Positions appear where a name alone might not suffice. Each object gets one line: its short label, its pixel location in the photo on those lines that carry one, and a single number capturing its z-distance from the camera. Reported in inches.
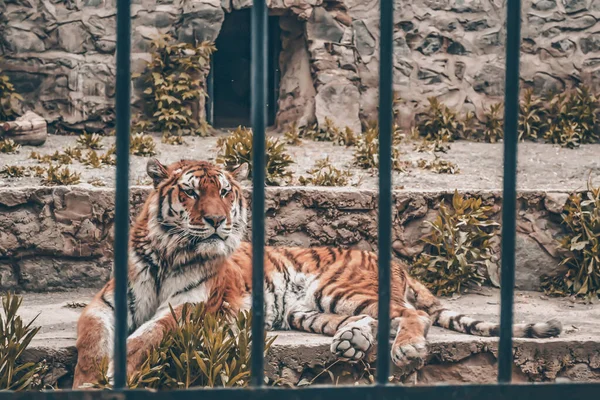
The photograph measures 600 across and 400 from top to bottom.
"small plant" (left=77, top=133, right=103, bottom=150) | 676.4
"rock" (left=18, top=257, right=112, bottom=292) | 506.0
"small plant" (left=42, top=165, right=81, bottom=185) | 521.0
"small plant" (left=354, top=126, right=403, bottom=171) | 621.3
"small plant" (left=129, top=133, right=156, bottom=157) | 647.8
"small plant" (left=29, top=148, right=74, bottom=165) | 595.9
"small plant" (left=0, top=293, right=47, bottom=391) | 361.7
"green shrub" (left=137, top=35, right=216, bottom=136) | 752.3
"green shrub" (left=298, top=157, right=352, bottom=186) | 549.6
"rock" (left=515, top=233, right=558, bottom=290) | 530.0
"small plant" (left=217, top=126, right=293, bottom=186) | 554.9
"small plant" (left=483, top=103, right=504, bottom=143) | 776.3
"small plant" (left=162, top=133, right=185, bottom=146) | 706.8
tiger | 383.2
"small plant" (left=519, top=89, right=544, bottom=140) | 768.3
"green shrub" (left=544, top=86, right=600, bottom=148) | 749.9
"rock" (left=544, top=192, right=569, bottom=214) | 525.3
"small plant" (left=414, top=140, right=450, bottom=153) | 697.6
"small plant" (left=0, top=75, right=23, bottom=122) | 730.8
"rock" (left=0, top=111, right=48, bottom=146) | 669.7
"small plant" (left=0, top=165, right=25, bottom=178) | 550.3
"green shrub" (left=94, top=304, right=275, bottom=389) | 361.7
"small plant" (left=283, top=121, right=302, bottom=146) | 728.3
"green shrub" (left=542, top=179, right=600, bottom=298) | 513.0
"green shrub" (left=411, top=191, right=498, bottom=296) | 514.6
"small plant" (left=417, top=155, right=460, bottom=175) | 617.6
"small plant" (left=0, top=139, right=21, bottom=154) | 632.0
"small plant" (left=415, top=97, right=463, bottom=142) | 776.3
